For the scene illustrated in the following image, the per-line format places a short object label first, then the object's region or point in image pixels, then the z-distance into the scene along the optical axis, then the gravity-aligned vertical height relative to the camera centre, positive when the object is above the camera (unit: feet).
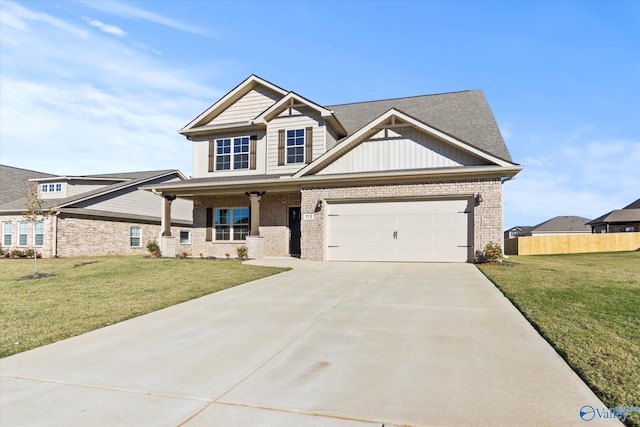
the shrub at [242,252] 54.70 -4.04
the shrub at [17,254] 68.33 -5.70
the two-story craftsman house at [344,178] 45.60 +5.93
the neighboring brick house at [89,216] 68.74 +1.25
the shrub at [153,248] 60.90 -3.99
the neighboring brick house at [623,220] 119.85 +2.25
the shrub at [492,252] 42.73 -2.96
